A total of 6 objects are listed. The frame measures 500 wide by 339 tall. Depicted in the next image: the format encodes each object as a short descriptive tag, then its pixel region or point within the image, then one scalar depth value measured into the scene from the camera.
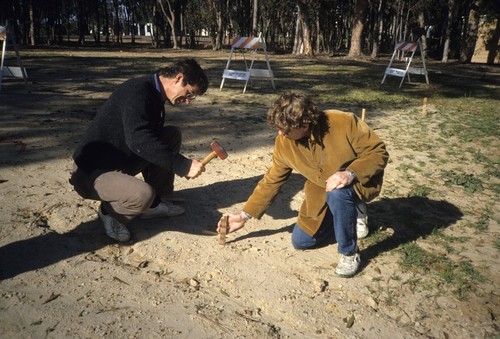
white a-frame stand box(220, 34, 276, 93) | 8.91
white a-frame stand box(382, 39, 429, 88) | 10.99
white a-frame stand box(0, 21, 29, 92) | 7.86
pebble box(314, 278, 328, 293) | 2.79
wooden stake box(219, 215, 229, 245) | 3.08
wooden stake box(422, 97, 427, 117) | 8.19
